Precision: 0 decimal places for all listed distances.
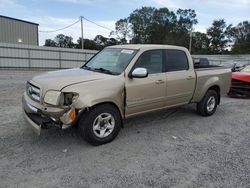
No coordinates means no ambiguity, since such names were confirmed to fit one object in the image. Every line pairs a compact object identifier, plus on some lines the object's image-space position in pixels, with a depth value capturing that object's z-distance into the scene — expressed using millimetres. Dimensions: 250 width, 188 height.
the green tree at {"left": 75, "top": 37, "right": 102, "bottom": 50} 53797
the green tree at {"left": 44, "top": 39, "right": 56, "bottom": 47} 59763
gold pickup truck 3031
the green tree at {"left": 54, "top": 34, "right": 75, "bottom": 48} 60899
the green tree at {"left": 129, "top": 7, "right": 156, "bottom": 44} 61798
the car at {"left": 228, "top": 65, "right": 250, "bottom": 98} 7139
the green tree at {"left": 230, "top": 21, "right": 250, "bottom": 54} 55164
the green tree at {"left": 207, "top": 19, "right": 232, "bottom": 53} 58202
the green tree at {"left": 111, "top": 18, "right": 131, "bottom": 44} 62744
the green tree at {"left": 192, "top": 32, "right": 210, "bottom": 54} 56593
